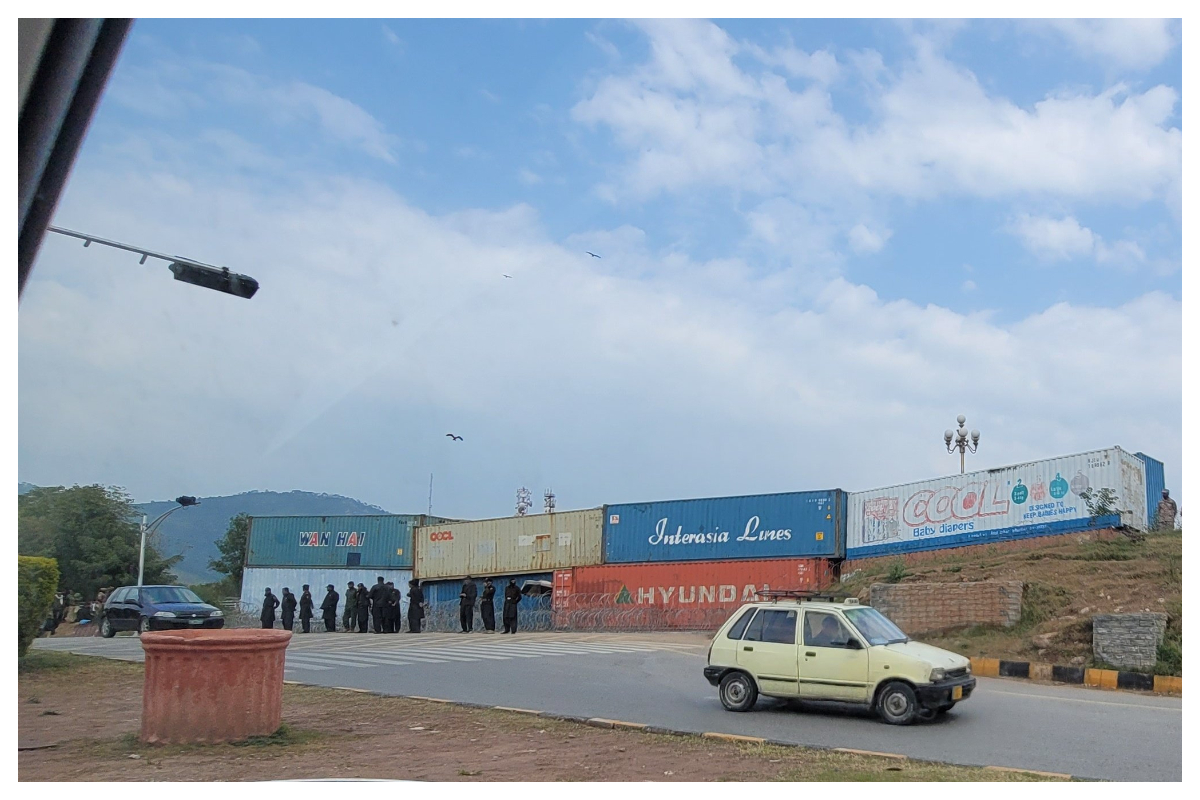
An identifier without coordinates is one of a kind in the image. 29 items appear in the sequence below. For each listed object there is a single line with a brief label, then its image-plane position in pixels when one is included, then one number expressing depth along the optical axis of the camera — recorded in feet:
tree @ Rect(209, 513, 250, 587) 265.13
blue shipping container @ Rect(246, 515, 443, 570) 149.48
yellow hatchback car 32.58
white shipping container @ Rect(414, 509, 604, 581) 124.16
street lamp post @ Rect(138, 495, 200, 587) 109.09
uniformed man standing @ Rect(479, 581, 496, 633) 87.40
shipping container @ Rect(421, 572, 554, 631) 119.03
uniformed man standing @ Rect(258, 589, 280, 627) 99.96
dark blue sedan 74.90
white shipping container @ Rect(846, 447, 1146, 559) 81.76
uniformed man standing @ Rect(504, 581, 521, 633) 83.96
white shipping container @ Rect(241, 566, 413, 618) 149.79
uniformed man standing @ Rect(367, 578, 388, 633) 95.04
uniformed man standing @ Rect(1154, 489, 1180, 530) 81.41
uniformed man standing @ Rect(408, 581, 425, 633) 95.04
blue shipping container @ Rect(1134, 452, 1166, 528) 85.78
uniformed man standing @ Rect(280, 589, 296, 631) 99.50
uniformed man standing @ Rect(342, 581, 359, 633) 100.89
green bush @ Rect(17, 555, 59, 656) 46.52
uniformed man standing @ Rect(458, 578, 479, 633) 88.43
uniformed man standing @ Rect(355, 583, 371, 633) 99.14
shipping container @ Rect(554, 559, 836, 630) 100.63
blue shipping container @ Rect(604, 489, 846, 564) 103.30
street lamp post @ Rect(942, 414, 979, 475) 106.01
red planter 28.04
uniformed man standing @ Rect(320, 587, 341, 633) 96.17
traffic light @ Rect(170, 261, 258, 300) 35.22
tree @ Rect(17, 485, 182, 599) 153.17
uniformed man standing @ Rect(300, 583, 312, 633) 100.94
